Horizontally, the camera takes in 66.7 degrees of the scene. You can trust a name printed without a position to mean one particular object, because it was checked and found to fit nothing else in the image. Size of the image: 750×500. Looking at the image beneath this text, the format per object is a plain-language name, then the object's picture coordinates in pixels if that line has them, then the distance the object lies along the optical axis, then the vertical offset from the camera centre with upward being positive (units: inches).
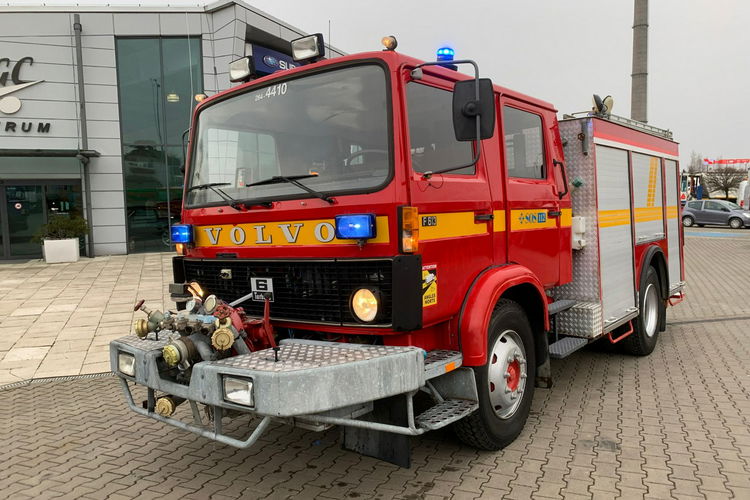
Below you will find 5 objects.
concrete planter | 624.1 -25.1
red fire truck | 114.4 -10.1
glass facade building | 658.2 +145.1
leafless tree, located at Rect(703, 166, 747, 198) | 2119.8 +101.8
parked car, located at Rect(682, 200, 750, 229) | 1100.5 -16.2
